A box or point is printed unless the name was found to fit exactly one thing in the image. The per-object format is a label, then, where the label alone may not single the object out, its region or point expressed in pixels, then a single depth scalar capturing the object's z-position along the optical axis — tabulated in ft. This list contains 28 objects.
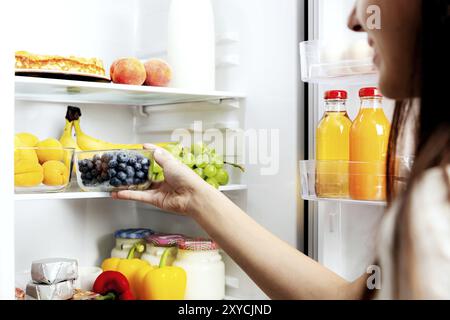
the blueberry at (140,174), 4.10
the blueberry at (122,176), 4.07
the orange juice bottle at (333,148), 3.49
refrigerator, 4.06
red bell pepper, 4.49
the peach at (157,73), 4.56
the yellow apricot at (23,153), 3.82
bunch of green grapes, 4.71
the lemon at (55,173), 3.97
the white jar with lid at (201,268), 4.82
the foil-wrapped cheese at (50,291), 4.18
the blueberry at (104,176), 4.12
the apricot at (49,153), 3.97
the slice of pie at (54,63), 4.02
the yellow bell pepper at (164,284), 4.58
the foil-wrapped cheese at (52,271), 4.21
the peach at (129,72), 4.39
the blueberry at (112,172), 4.07
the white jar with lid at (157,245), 4.97
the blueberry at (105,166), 4.10
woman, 1.37
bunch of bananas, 4.70
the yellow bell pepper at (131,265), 4.82
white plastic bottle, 4.76
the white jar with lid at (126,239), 5.13
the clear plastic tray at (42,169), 3.84
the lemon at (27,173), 3.83
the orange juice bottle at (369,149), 3.37
